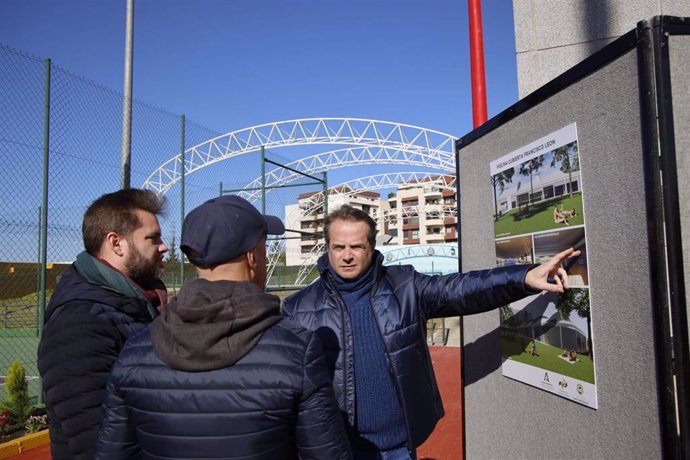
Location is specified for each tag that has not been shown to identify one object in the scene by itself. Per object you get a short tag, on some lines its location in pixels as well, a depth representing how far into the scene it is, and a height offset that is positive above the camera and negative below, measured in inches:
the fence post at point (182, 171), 321.1 +59.2
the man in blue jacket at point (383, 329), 88.7 -13.1
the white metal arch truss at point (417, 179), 2064.5 +296.3
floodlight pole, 226.8 +71.7
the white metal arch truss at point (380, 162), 1610.2 +331.2
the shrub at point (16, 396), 214.5 -55.3
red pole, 131.3 +51.5
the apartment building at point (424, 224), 3257.9 +225.4
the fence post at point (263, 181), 362.6 +59.7
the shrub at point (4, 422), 206.5 -64.1
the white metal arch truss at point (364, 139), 1588.3 +385.8
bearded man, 65.2 -6.4
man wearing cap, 51.9 -12.5
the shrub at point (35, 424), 211.4 -66.8
